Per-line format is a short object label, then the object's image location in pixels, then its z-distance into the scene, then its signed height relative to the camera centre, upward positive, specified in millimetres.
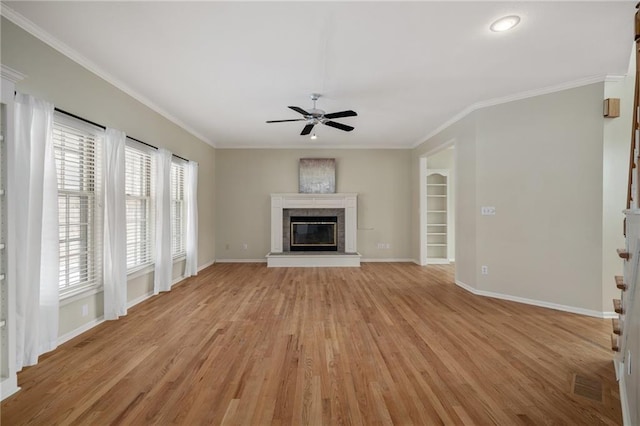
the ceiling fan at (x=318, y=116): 3676 +1274
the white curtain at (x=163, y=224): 4406 -211
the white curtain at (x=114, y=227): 3311 -194
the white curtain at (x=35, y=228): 2236 -156
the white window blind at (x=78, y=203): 2871 +76
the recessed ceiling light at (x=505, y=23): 2346 +1594
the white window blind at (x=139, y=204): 3963 +97
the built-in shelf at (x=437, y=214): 7223 -70
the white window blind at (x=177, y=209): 5152 +26
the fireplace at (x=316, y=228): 7113 -426
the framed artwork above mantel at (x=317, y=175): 7074 +891
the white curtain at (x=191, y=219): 5488 -175
